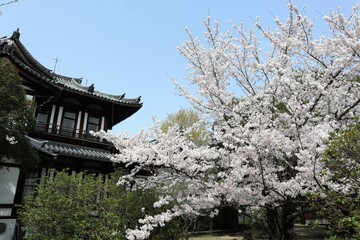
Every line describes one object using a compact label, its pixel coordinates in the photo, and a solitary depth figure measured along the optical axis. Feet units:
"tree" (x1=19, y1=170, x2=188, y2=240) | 21.33
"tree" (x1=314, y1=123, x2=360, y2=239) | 11.80
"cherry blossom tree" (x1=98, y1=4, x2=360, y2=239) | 17.99
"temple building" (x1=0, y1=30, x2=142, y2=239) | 32.94
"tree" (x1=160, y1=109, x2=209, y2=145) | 96.99
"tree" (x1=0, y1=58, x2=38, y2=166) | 26.84
